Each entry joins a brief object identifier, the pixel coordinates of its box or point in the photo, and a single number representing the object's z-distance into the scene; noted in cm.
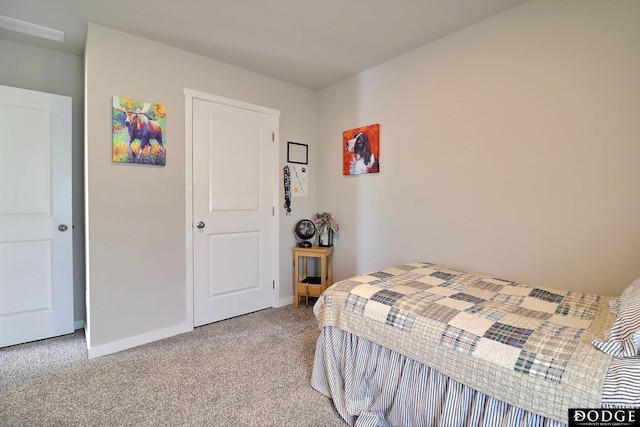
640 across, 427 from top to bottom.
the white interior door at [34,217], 228
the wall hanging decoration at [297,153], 324
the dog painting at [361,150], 281
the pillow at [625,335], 93
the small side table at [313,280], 307
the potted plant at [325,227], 320
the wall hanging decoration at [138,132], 221
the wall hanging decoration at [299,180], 327
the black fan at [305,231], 325
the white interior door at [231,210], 266
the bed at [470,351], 94
